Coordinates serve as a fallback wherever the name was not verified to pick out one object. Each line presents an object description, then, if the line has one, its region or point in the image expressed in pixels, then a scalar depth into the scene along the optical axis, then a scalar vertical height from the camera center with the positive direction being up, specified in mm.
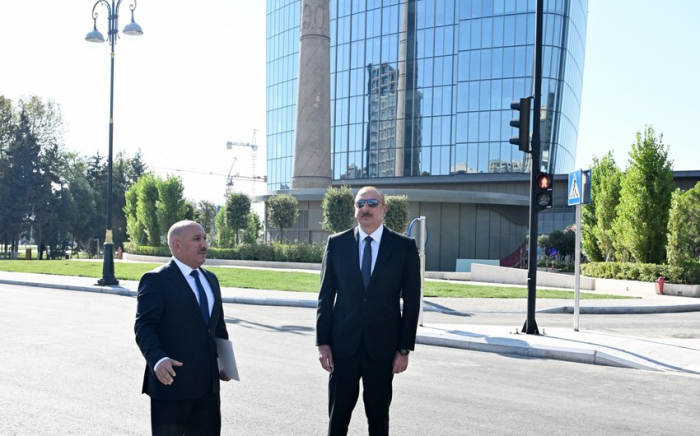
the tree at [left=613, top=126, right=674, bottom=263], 24391 +1664
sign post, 11648 +840
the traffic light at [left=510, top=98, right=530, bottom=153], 11641 +2125
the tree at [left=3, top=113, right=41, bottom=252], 56031 +4393
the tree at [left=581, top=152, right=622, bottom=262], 27938 +1295
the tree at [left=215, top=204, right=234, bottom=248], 45625 -211
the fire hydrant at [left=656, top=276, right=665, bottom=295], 22028 -1471
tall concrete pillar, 35688 +8501
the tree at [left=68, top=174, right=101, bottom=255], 63719 +2097
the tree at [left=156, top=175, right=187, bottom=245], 43406 +1953
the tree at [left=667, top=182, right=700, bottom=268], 22531 +408
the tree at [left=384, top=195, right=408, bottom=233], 32875 +1196
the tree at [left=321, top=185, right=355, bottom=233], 33562 +1367
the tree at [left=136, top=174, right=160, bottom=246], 44562 +1562
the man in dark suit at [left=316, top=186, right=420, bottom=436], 4141 -513
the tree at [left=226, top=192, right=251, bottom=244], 38750 +1355
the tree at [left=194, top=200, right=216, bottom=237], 67362 +2186
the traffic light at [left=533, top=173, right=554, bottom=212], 11594 +866
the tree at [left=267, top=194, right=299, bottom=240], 35969 +1294
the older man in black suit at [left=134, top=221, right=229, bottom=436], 3635 -615
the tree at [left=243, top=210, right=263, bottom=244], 40031 -129
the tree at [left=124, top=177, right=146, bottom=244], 46625 +739
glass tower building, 53031 +13583
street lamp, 20828 +3323
